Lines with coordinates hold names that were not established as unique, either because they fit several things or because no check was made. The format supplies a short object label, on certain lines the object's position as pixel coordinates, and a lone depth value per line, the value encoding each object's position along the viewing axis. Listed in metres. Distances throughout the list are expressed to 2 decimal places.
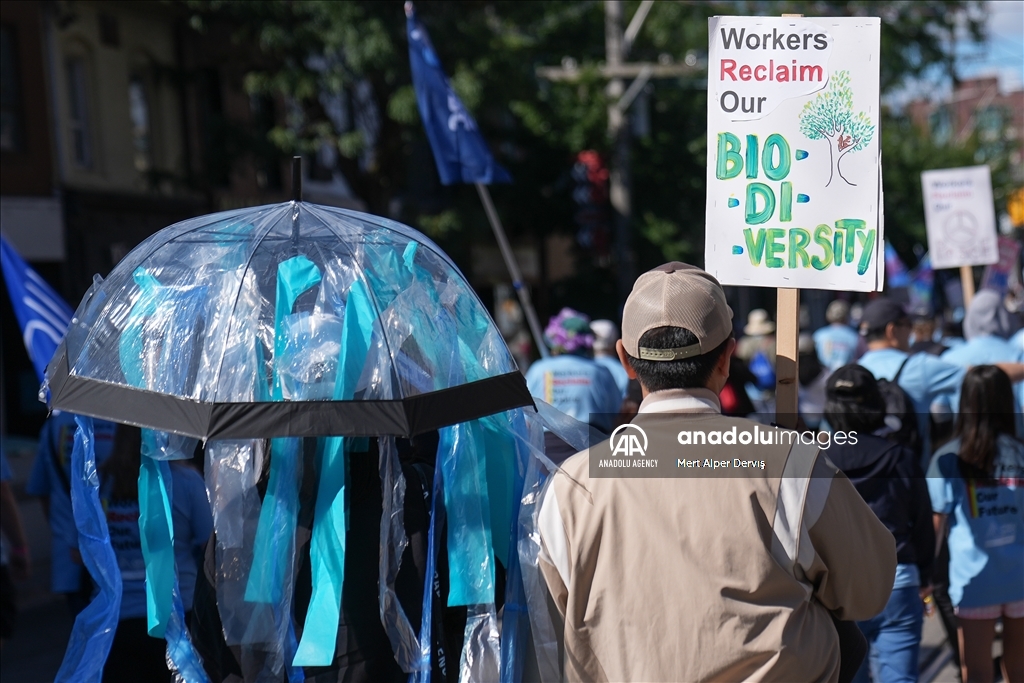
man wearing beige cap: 4.41
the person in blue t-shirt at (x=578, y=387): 13.27
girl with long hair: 9.08
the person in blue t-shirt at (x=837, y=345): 20.22
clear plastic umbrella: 5.39
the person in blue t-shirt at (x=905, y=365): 11.98
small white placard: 18.83
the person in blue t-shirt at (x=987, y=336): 13.53
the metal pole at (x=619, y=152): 34.34
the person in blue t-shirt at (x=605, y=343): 15.43
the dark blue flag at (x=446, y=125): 18.83
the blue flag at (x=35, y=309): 12.22
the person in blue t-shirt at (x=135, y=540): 7.59
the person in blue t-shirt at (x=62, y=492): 9.82
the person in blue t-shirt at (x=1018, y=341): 13.93
